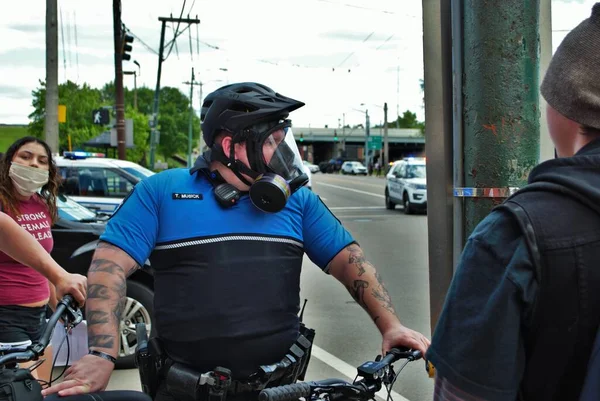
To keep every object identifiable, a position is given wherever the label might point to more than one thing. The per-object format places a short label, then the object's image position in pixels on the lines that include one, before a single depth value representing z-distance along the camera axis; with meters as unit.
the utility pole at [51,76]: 15.09
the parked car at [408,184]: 23.23
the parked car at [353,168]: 86.06
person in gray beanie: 1.37
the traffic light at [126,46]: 27.11
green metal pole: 2.96
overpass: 130.25
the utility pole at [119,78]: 24.89
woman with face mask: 4.01
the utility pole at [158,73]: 39.22
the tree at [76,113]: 68.39
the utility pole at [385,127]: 75.60
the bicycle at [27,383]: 1.94
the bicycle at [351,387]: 2.10
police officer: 2.47
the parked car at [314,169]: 91.40
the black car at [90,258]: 6.29
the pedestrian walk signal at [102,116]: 24.00
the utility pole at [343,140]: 125.97
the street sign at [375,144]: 102.12
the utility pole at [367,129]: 93.75
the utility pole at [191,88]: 62.78
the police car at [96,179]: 12.84
